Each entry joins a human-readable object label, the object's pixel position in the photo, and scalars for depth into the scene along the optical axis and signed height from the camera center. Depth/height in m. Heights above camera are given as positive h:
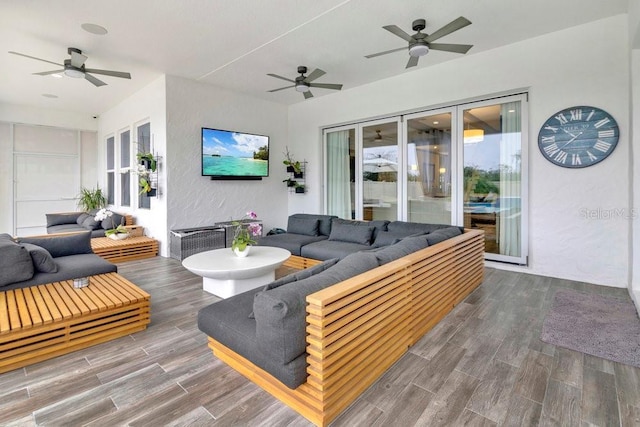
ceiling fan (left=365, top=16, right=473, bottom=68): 3.31 +1.79
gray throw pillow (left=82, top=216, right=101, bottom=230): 6.47 -0.40
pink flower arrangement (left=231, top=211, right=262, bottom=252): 3.61 -0.38
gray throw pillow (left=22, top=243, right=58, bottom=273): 3.08 -0.54
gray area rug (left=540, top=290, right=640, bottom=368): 2.43 -1.10
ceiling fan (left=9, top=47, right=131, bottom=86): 4.17 +1.82
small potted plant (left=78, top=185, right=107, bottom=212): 8.00 +0.12
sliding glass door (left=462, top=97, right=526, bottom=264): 4.62 +0.41
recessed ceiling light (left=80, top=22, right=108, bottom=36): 3.80 +2.15
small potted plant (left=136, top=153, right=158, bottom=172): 5.54 +0.76
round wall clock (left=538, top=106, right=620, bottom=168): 3.81 +0.83
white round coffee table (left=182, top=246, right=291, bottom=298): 3.18 -0.65
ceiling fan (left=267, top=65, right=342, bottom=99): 4.82 +1.86
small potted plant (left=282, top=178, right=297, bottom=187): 7.29 +0.50
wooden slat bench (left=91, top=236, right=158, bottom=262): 5.18 -0.74
